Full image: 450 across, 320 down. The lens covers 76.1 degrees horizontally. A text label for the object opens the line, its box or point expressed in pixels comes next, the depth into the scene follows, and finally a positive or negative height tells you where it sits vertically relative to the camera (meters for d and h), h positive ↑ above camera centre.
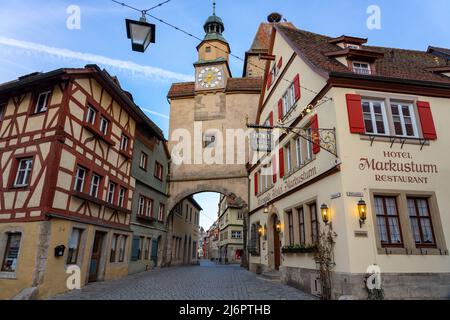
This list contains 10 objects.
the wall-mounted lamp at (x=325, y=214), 9.00 +1.01
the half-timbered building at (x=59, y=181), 9.35 +2.30
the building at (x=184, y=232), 24.54 +1.29
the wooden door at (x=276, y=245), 14.71 +0.10
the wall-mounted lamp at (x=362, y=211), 8.02 +1.00
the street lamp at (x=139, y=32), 5.53 +3.98
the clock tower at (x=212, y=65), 25.30 +15.74
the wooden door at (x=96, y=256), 12.46 -0.50
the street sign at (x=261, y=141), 13.69 +4.87
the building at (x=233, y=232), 41.41 +1.98
